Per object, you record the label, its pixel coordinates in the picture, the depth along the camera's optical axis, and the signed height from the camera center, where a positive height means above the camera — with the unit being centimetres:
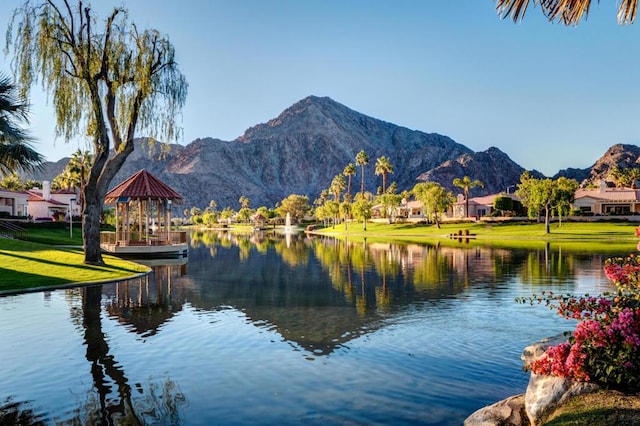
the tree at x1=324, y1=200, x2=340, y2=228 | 12494 +69
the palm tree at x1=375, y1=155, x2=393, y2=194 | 14112 +1277
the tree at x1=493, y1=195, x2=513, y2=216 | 10125 +111
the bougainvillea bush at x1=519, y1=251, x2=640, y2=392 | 696 -206
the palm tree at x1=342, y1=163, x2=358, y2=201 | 15112 +1265
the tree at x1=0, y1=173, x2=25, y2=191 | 8789 +590
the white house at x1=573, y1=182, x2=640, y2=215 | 9850 +112
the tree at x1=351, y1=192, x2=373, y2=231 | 10511 +28
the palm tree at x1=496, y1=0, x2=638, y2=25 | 720 +293
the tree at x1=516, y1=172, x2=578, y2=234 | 7462 +189
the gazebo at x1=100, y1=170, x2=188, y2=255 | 4200 -54
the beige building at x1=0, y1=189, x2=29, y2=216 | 6931 +204
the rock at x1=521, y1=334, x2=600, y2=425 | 705 -268
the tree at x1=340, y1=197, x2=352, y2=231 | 11838 +85
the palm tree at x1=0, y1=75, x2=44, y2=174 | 2528 +413
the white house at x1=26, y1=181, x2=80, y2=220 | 8208 +178
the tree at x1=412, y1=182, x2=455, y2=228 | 9106 +191
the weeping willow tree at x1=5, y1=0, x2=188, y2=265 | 2617 +756
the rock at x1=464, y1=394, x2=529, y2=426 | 742 -313
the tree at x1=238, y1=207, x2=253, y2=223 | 19825 -6
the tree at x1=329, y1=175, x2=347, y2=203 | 15738 +849
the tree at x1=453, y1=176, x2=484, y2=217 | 10506 +570
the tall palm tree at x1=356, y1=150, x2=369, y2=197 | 14423 +1546
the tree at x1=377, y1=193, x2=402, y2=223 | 11438 +226
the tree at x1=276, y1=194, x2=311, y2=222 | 18188 +156
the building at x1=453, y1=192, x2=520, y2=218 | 11856 +77
